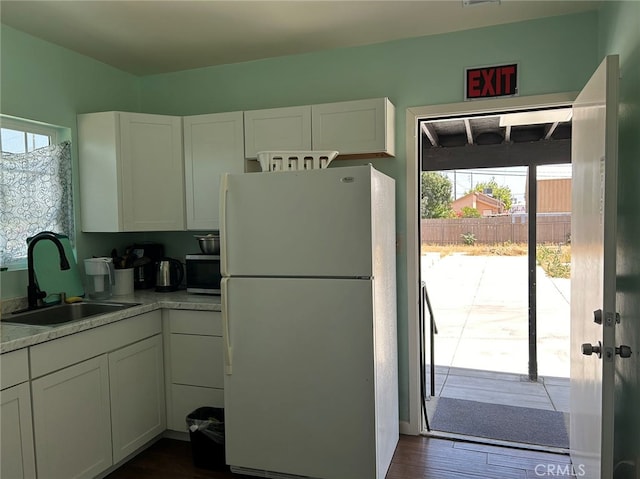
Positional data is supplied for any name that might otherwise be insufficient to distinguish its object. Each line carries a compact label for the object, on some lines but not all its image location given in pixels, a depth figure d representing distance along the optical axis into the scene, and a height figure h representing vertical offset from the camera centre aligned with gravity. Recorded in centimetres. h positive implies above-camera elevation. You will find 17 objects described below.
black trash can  258 -120
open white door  165 -21
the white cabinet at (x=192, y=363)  278 -82
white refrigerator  223 -48
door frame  285 -14
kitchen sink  254 -48
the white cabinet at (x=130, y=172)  297 +37
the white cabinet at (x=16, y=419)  191 -79
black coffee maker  331 -25
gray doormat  298 -139
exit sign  268 +82
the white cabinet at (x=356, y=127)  273 +59
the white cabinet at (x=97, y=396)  212 -86
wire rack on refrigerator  254 +37
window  263 +27
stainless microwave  301 -30
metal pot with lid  307 -11
